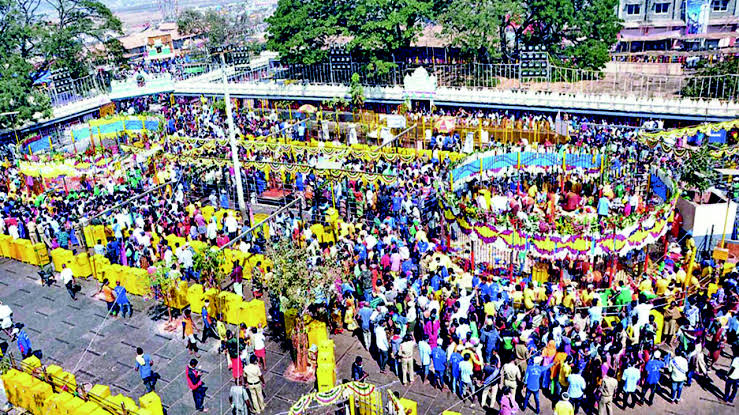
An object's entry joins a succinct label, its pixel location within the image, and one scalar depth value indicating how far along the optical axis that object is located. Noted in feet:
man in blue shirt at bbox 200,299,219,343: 53.16
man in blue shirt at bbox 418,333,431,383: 44.96
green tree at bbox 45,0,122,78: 153.79
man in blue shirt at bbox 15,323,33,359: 53.36
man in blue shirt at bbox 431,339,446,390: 44.45
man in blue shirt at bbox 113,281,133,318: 58.34
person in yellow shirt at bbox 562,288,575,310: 51.60
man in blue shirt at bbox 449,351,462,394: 43.70
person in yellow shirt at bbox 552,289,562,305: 52.06
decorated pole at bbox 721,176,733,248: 62.44
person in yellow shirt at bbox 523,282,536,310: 51.67
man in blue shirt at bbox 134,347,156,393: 46.68
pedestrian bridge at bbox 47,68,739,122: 105.09
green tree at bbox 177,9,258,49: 277.23
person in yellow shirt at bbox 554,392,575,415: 36.83
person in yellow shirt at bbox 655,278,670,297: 53.67
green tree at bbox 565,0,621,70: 146.82
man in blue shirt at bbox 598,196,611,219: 68.03
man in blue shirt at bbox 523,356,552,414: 41.63
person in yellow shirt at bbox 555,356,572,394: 42.55
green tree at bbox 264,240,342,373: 46.39
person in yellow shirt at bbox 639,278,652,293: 53.78
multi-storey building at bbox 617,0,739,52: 194.59
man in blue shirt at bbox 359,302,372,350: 49.98
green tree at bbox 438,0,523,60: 133.49
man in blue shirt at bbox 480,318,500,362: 45.83
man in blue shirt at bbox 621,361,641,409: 41.24
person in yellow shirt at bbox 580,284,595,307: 52.06
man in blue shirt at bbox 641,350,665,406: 41.68
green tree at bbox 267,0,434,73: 134.62
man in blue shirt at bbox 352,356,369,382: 44.98
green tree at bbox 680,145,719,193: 68.59
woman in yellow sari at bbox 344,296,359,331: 54.60
